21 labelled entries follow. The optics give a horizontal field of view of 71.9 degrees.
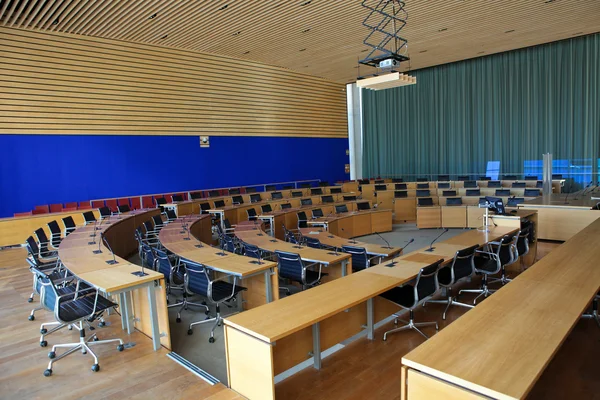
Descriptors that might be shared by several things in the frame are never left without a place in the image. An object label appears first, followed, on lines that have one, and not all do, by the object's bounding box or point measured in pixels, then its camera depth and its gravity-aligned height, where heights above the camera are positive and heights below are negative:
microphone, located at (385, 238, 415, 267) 4.64 -1.18
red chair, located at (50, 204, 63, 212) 10.77 -0.83
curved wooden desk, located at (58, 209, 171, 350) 4.15 -1.08
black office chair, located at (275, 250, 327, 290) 5.33 -1.40
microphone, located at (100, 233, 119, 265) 4.93 -1.06
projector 7.96 +1.85
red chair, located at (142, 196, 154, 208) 12.64 -0.93
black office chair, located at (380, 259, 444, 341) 4.19 -1.41
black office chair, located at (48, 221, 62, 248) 7.55 -1.07
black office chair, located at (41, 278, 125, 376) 3.83 -1.31
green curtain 14.23 +1.61
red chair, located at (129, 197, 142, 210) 12.30 -0.92
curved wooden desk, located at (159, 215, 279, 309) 4.76 -1.16
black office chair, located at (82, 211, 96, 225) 8.91 -0.92
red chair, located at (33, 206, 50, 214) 10.30 -0.83
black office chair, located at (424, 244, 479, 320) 4.85 -1.40
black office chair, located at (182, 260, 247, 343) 4.63 -1.40
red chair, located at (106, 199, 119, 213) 11.83 -0.88
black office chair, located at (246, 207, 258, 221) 10.04 -1.17
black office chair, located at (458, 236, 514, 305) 5.36 -1.48
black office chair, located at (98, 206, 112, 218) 9.31 -0.87
